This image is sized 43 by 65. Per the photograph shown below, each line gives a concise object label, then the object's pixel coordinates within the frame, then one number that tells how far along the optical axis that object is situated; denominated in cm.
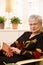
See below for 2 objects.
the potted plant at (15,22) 420
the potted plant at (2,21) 414
